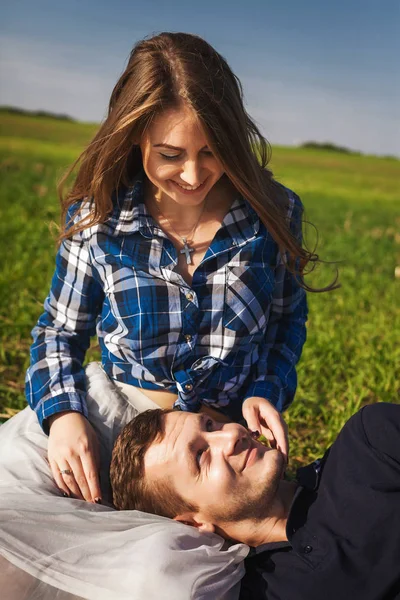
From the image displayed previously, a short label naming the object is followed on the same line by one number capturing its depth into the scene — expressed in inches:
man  91.1
